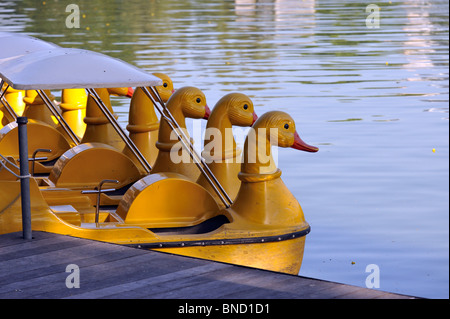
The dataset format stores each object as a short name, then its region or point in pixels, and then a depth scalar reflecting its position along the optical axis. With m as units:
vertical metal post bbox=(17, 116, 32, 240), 11.60
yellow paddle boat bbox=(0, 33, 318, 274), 13.14
